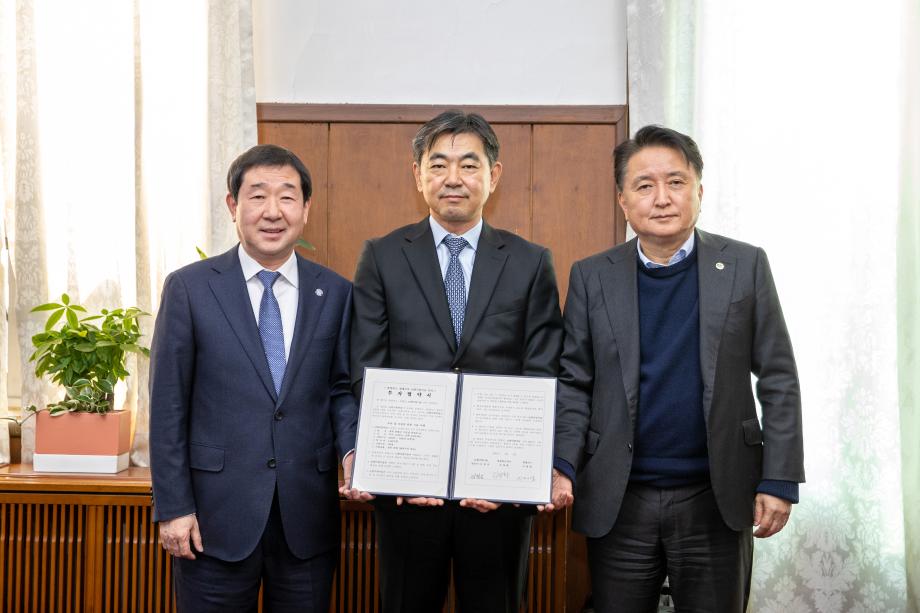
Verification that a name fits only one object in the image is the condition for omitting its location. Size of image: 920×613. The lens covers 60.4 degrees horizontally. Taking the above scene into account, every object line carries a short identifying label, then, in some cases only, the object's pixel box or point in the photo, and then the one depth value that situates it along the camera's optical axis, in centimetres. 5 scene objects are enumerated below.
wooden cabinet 273
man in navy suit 191
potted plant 283
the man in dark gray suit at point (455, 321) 200
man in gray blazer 192
